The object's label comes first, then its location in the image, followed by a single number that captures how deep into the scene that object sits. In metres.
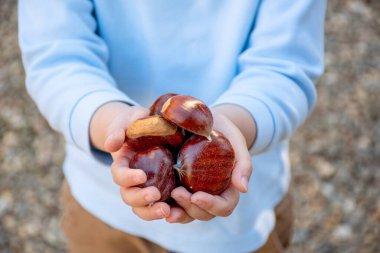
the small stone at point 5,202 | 2.21
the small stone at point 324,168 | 2.34
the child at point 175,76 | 1.00
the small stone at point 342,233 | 2.17
